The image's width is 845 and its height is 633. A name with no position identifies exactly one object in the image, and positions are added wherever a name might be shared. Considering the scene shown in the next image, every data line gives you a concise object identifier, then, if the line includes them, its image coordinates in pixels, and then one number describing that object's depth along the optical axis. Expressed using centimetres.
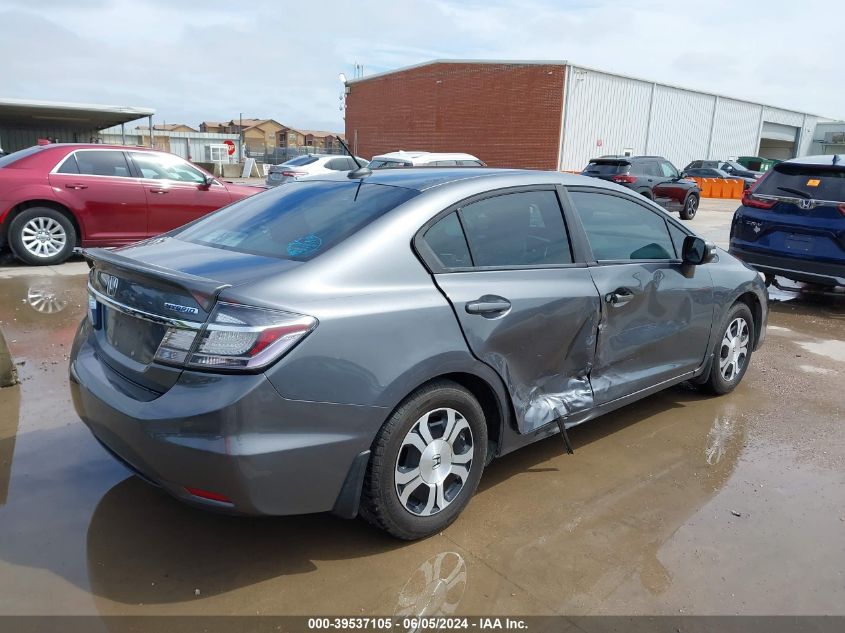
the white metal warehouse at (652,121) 3347
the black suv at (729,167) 3312
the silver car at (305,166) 1806
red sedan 842
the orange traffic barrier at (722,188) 2922
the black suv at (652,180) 1814
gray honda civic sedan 242
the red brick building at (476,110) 3291
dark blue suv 728
